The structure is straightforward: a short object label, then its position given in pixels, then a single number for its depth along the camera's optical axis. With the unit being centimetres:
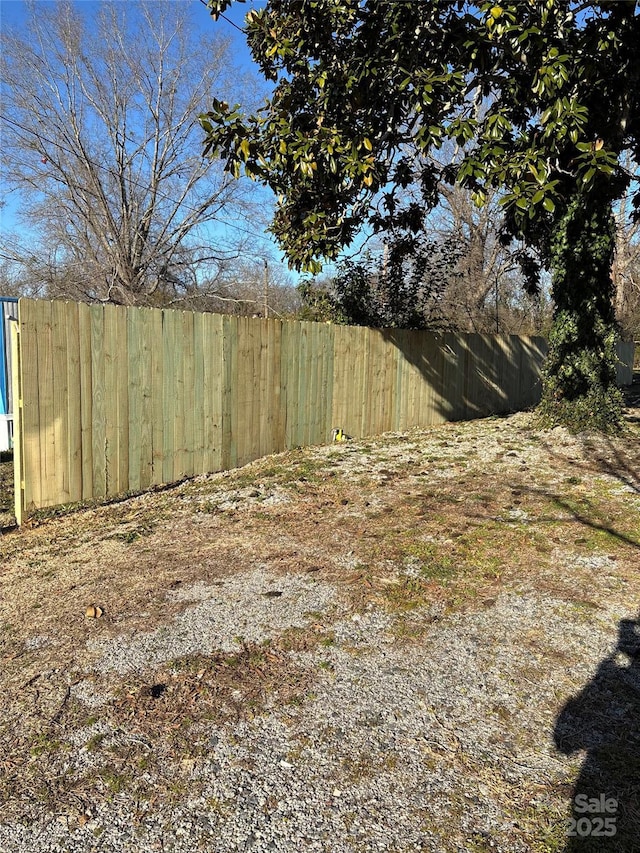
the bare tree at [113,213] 1575
